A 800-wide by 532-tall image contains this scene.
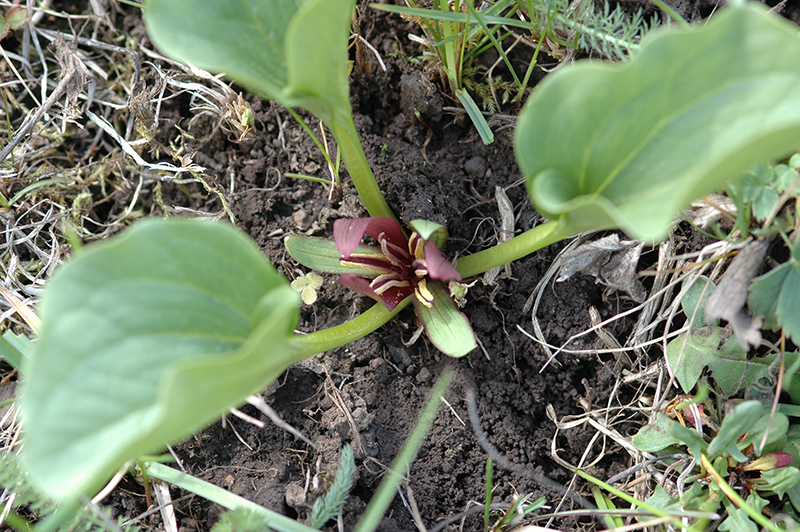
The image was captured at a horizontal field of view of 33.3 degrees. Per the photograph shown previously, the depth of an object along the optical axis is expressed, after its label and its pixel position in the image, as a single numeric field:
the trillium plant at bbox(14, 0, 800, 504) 0.44
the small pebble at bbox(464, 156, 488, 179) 0.56
